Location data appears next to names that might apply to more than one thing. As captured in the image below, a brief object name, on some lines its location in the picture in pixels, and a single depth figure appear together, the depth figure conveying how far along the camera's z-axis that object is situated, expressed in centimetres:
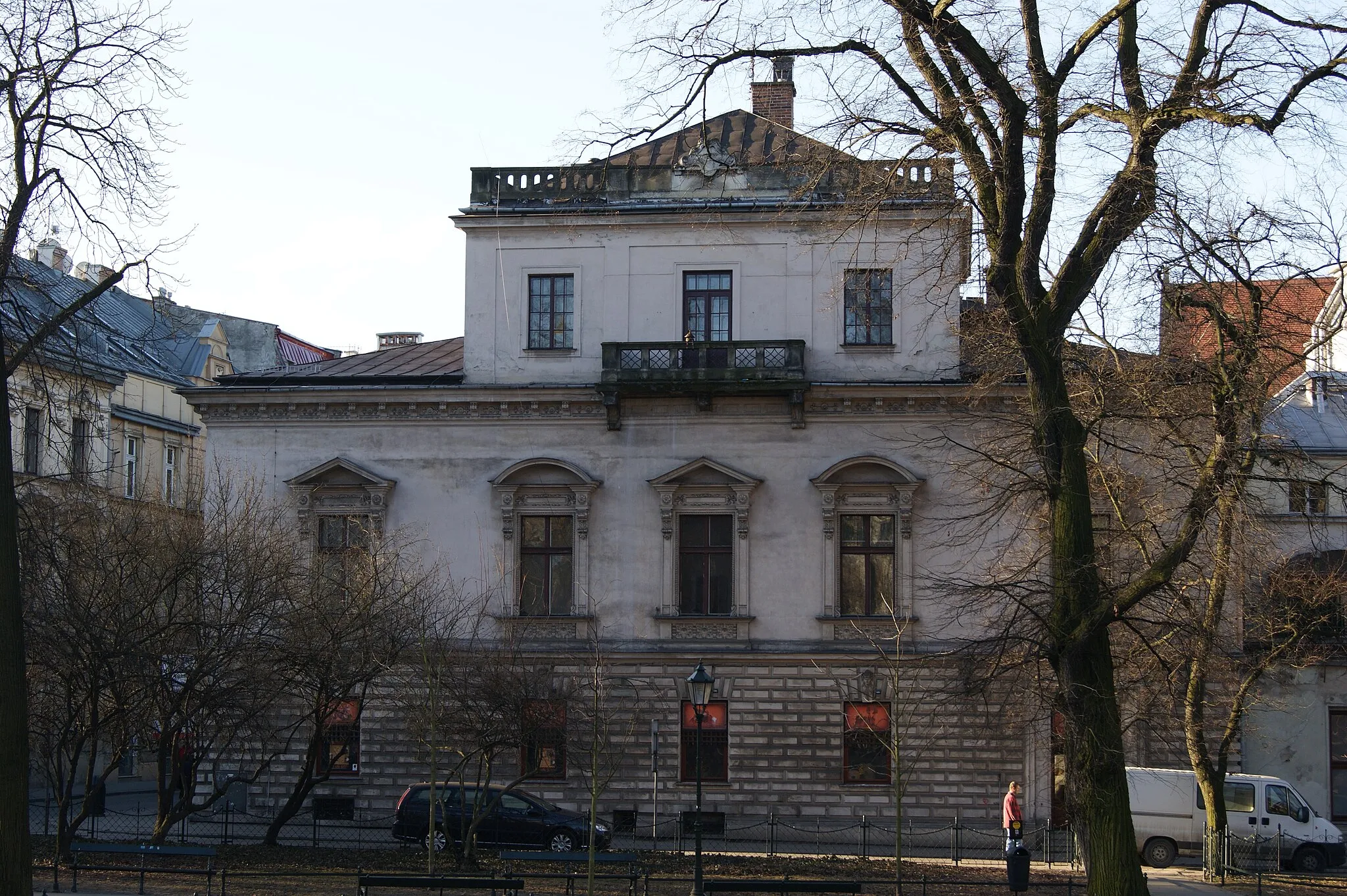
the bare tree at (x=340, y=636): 2725
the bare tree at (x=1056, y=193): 1722
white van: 2992
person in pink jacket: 2689
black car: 2962
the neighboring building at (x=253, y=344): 6359
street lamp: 2370
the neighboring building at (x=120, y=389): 1830
